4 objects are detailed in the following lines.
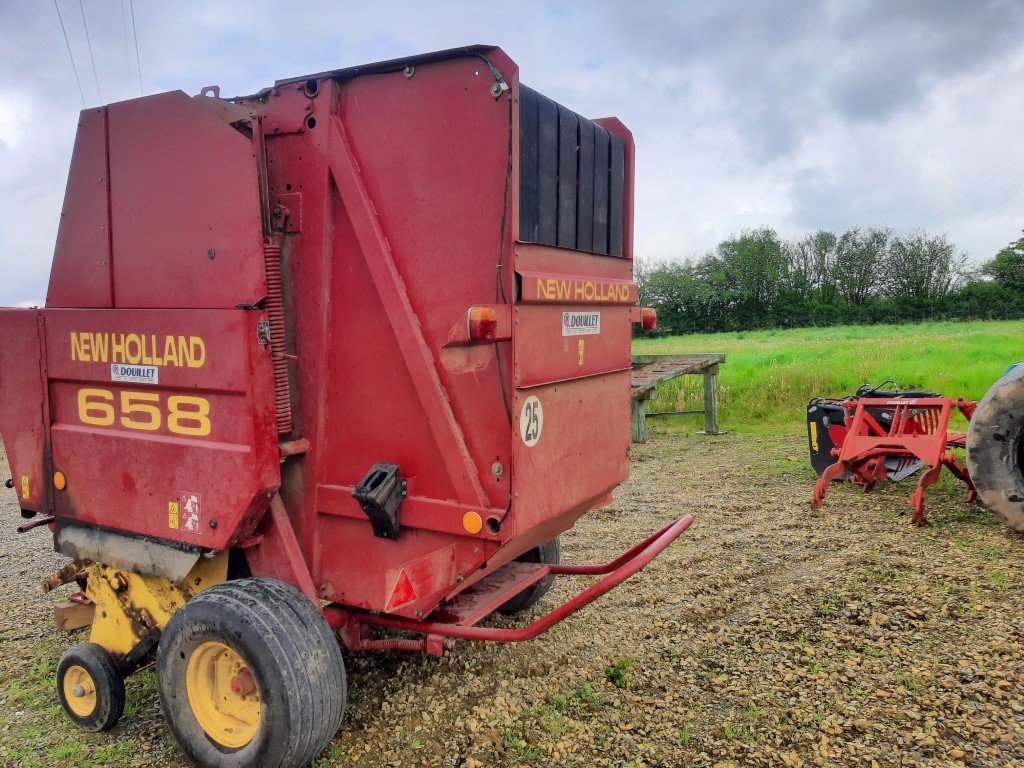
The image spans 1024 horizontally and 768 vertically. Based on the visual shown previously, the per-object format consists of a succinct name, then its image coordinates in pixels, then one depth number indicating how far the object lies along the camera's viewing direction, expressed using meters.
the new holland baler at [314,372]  2.82
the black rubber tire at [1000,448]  5.38
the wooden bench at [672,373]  10.05
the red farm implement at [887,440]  6.05
